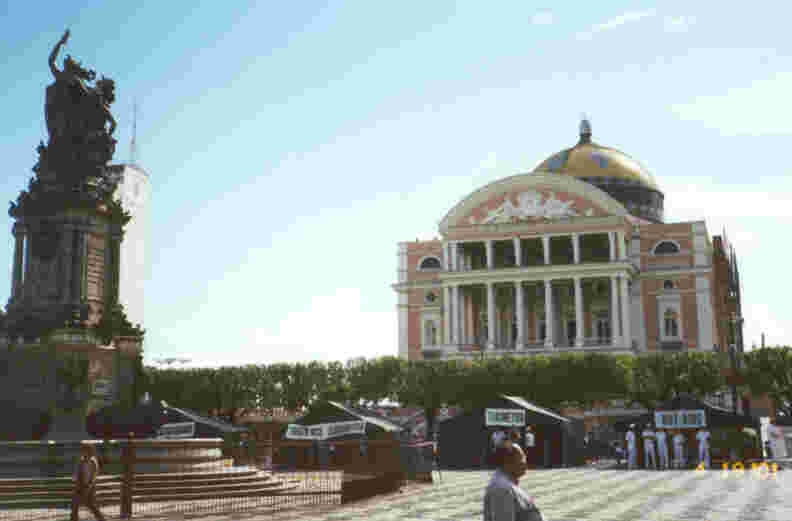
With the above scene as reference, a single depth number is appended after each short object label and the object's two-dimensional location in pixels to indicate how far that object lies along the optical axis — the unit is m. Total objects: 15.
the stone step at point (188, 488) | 17.31
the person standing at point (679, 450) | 32.31
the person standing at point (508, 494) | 6.38
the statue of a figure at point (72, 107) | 21.47
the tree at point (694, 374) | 47.53
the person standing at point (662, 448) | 32.75
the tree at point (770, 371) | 47.53
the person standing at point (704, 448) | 31.75
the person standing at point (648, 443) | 33.19
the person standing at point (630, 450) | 33.43
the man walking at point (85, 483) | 13.59
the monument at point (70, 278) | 19.62
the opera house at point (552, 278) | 66.12
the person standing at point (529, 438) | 33.53
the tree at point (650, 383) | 47.41
